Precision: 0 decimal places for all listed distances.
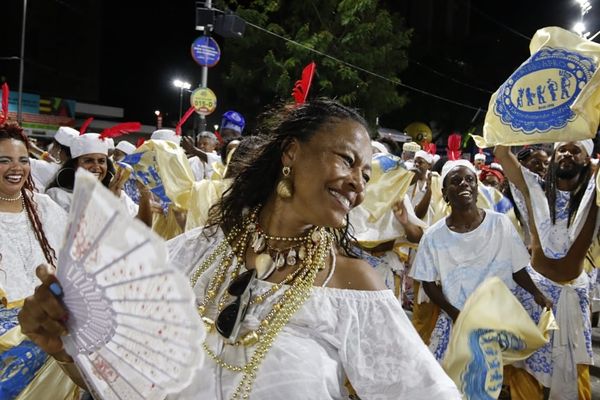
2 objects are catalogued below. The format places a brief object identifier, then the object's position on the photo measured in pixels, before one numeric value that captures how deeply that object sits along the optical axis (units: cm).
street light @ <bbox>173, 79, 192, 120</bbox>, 2461
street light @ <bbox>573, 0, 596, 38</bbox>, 1368
